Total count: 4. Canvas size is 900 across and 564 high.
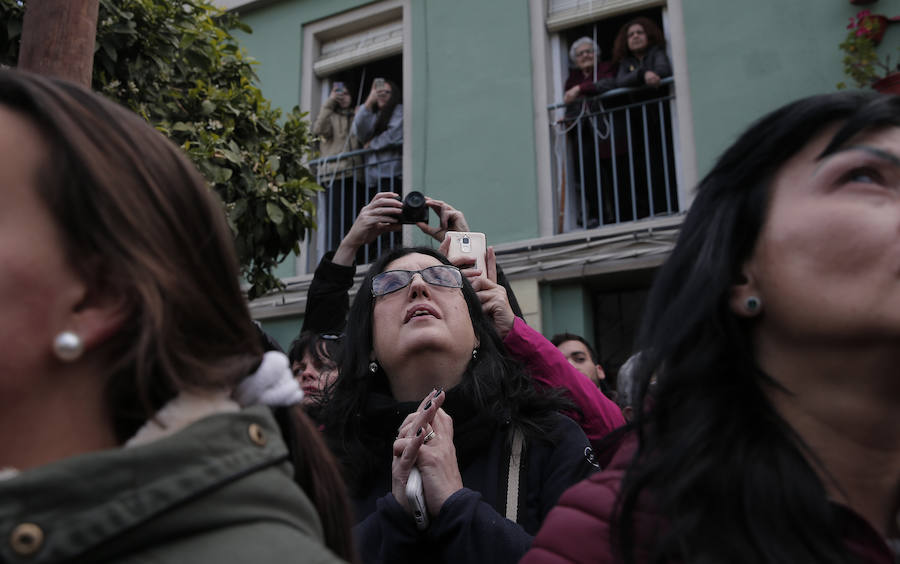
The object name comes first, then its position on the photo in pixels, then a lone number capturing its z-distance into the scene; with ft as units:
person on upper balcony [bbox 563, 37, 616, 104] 24.79
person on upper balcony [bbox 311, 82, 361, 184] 28.81
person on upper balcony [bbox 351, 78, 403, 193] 28.07
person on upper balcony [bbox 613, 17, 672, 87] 24.00
